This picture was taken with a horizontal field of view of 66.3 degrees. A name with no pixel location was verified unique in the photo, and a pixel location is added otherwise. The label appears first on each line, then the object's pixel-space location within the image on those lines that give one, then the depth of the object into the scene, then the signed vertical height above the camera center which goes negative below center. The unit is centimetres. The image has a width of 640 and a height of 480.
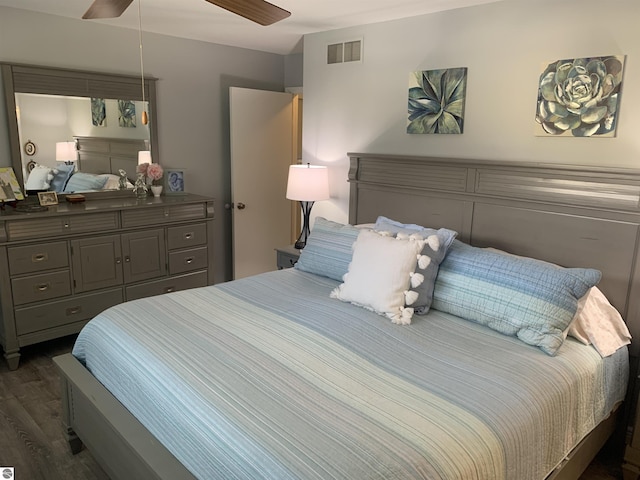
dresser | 312 -78
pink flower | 395 -18
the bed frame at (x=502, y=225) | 187 -39
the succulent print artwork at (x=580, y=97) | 240 +30
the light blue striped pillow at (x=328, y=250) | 278 -57
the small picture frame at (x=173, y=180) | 418 -27
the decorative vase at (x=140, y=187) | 405 -31
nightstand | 360 -78
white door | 446 -22
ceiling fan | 203 +60
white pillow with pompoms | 230 -59
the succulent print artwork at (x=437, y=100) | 299 +33
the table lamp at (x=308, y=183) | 356 -23
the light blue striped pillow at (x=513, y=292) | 205 -61
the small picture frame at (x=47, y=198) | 344 -36
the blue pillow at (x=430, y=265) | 236 -54
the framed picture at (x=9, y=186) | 323 -26
